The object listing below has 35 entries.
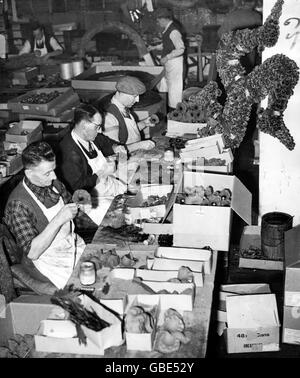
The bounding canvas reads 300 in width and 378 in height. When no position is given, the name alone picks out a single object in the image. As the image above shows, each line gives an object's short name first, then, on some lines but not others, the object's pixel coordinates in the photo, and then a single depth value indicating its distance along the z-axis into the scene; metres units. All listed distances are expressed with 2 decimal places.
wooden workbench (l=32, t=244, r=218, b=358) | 2.76
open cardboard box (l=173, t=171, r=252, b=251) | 3.71
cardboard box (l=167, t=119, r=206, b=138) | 6.16
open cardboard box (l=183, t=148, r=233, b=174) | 4.60
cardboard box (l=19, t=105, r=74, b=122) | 7.36
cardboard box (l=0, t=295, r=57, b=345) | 3.15
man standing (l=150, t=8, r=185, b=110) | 9.61
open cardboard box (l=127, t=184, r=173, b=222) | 4.16
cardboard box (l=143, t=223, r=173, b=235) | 3.93
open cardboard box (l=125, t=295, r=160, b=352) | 2.74
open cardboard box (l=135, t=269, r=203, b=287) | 3.27
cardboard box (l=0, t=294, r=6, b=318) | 3.13
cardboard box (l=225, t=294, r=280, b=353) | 3.45
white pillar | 4.47
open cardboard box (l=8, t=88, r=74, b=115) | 7.36
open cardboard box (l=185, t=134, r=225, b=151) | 4.98
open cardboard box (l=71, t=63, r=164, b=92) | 8.40
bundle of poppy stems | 2.78
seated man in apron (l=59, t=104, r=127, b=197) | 4.68
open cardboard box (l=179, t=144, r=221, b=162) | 4.90
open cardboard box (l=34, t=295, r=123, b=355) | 2.73
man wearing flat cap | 5.68
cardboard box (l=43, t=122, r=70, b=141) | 6.75
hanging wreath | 4.38
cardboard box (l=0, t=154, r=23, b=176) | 5.43
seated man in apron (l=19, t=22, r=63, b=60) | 11.48
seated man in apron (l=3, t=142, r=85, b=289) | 3.60
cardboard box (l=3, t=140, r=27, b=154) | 5.98
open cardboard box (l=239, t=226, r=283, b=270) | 4.48
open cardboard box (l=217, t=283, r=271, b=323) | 3.88
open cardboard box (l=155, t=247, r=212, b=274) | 3.47
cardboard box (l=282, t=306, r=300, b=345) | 3.75
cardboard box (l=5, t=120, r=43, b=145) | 6.15
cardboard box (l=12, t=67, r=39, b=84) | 9.53
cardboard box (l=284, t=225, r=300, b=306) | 3.70
